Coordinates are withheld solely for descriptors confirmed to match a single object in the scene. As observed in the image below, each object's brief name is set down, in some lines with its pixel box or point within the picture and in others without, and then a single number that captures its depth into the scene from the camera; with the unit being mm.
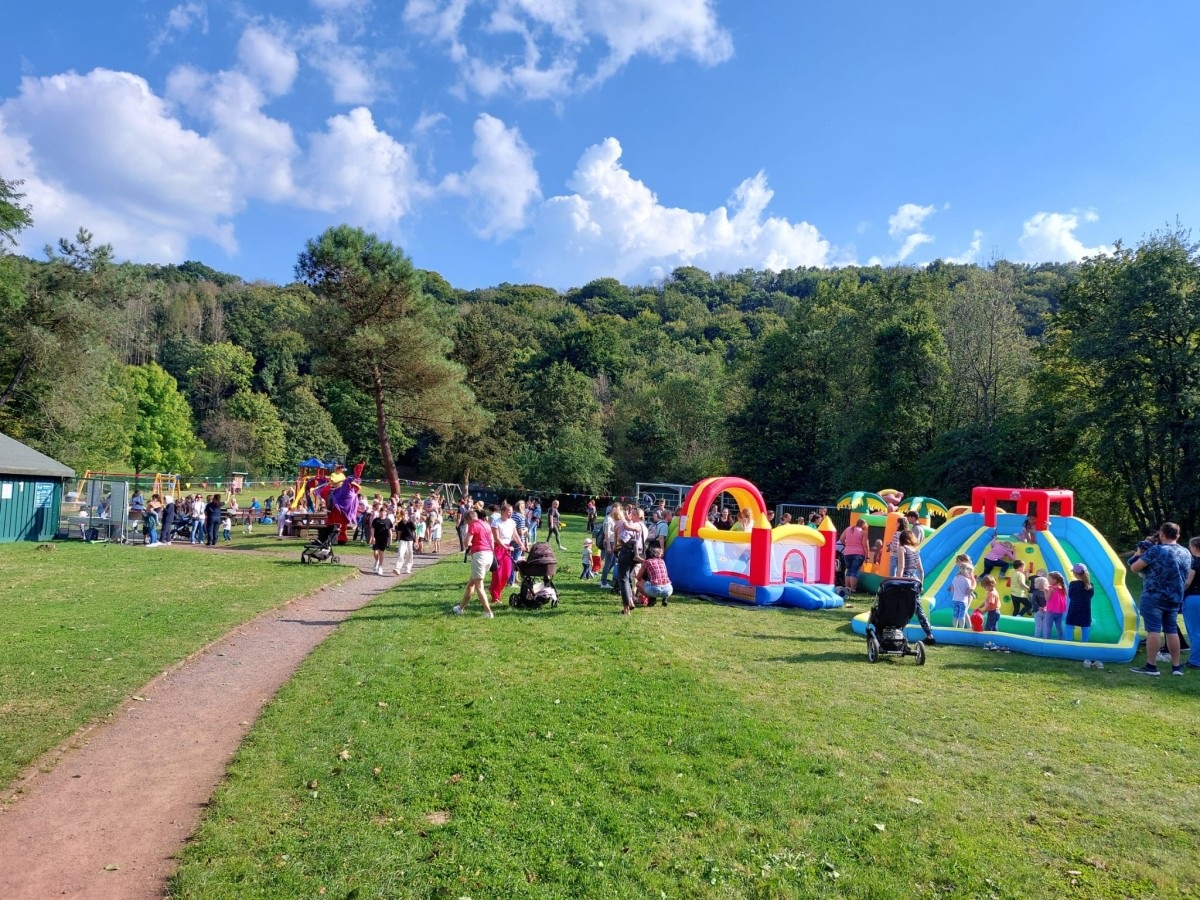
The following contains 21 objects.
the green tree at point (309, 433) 60125
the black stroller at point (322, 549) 17953
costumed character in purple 22078
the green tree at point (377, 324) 26125
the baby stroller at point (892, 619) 9352
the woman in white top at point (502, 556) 12188
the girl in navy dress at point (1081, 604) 10305
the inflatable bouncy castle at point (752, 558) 13906
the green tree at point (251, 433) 57000
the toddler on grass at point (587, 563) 16234
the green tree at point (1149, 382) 22781
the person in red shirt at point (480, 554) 11156
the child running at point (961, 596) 11281
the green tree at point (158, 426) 52969
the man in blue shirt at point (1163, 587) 8867
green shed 21594
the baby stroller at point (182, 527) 23516
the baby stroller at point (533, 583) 12078
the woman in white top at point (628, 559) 11984
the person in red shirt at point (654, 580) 12617
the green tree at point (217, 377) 66438
